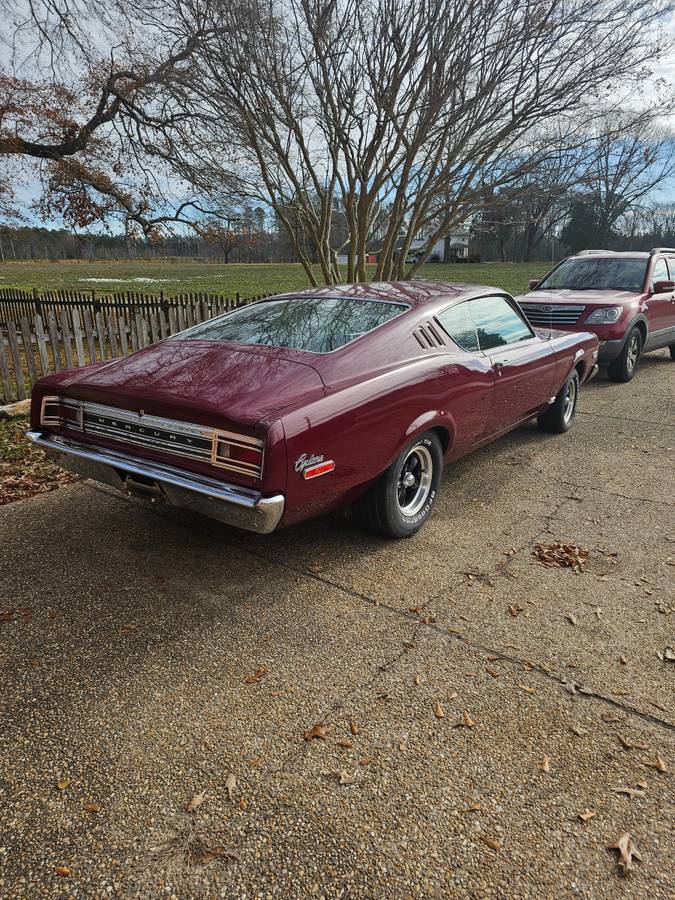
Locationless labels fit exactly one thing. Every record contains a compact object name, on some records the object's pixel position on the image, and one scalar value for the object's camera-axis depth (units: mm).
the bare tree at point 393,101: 7781
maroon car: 2816
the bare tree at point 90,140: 10734
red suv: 8484
